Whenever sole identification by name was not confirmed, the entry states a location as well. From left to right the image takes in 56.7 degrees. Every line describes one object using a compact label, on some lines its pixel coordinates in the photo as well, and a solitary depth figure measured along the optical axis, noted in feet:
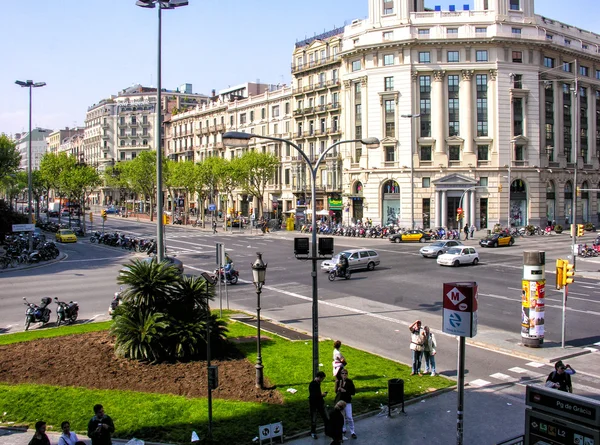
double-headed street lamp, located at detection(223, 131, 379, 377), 43.37
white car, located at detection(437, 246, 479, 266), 126.62
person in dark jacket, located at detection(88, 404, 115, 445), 32.53
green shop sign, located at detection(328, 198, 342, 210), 242.17
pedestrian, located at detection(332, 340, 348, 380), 44.65
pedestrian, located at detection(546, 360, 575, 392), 40.75
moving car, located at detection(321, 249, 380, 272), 115.92
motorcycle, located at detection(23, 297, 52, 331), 68.76
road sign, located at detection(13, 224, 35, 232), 140.89
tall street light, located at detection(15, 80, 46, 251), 153.89
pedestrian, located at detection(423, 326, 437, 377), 50.52
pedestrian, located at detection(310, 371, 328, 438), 37.83
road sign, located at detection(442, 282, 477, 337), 33.04
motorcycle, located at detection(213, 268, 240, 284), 104.88
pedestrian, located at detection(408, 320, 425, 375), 50.31
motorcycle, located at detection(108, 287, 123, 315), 70.27
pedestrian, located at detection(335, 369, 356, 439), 38.37
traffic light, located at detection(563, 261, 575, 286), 62.95
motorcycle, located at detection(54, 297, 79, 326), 70.22
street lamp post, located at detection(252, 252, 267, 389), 44.88
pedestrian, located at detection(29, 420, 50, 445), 31.01
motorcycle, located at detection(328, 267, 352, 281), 109.09
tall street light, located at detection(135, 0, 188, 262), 63.21
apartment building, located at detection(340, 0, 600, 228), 216.13
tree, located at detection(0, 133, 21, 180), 177.78
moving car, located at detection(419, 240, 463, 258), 140.46
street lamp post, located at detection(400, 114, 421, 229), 201.89
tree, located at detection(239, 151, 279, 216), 242.99
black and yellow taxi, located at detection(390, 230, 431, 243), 184.55
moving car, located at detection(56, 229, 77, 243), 194.90
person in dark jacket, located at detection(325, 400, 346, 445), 34.65
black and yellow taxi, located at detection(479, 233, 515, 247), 171.32
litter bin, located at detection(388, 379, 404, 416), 41.09
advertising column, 60.75
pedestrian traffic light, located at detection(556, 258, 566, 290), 62.57
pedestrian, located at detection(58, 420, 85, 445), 31.99
